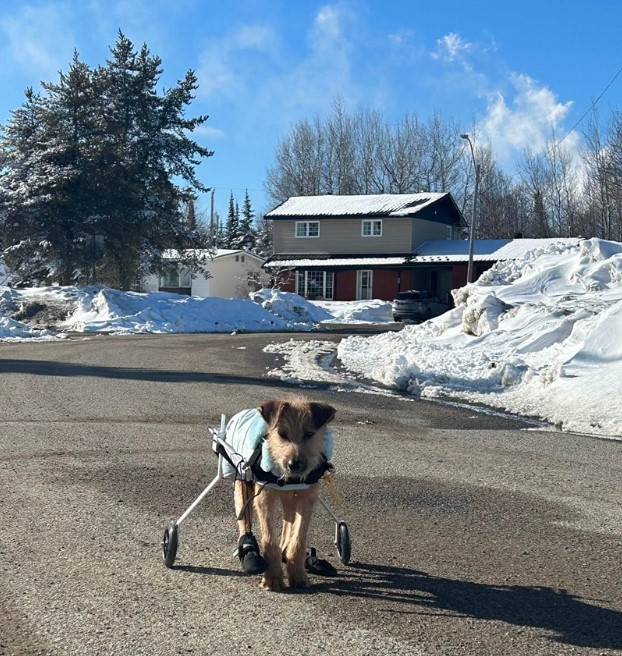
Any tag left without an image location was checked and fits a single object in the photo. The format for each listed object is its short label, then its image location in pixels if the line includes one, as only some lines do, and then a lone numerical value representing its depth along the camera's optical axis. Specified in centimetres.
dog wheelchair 490
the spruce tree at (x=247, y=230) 9356
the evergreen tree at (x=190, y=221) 4695
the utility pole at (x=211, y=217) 9262
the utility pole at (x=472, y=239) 4175
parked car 4219
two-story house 5494
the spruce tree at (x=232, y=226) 9554
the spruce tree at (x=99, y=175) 4116
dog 457
